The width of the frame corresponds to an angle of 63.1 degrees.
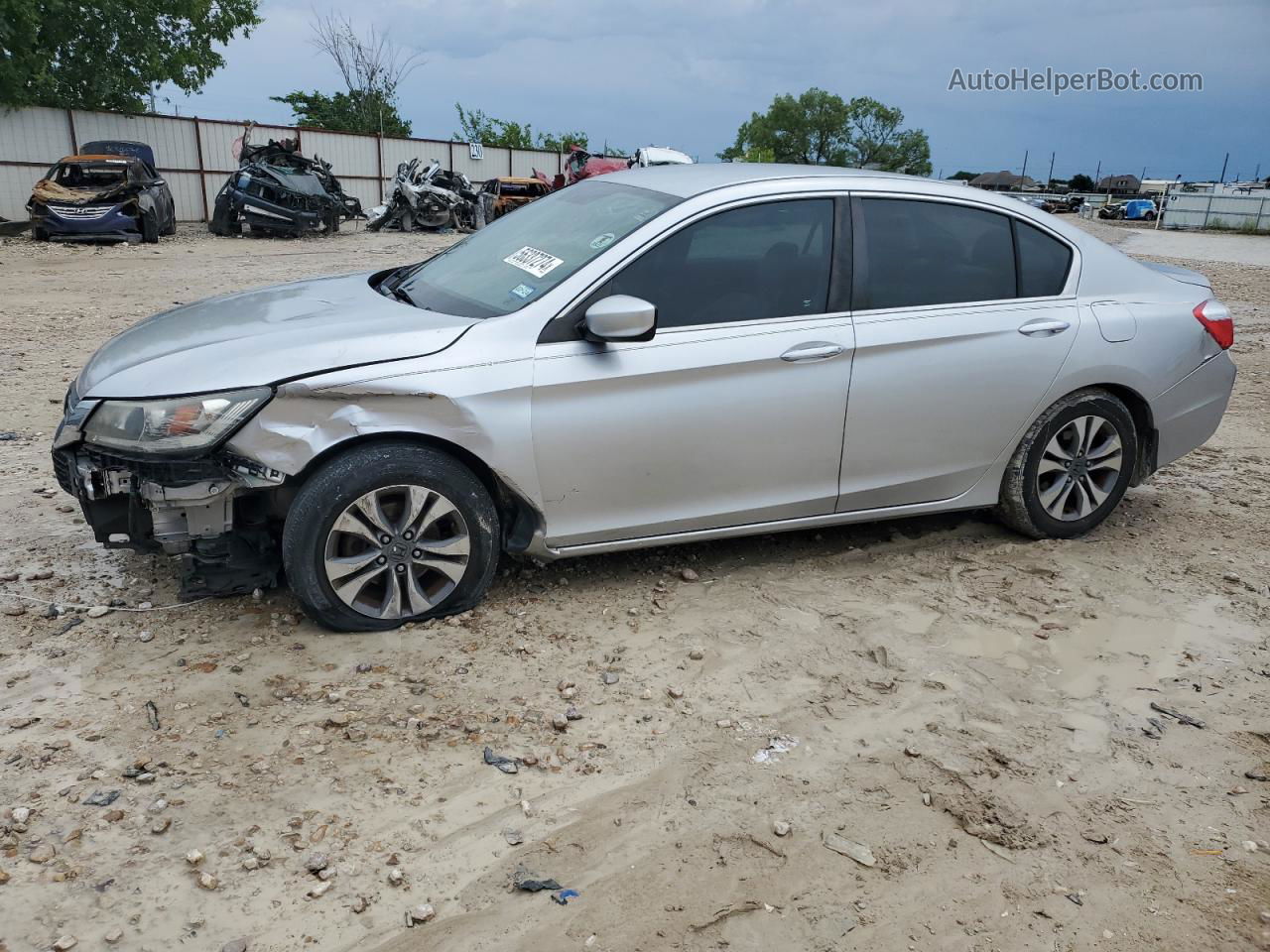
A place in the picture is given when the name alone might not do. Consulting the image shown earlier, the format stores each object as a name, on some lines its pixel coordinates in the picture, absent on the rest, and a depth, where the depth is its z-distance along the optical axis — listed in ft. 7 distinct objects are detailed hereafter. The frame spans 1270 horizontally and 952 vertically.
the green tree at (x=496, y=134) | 173.88
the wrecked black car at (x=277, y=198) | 66.54
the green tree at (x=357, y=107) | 146.41
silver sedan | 11.54
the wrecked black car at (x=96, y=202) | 57.93
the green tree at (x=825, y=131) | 270.46
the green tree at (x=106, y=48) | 72.23
